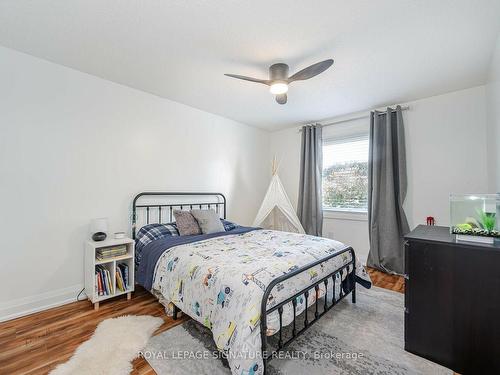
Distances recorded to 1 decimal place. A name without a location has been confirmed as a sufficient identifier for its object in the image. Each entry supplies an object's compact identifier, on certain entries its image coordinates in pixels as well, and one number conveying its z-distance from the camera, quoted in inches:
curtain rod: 138.9
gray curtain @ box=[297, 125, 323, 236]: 170.7
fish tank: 63.2
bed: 58.1
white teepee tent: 163.6
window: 159.5
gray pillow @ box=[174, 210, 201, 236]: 118.3
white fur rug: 63.0
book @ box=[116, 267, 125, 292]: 103.0
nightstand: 96.1
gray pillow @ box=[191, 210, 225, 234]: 123.0
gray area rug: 64.4
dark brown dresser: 59.9
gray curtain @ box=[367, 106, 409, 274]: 137.0
